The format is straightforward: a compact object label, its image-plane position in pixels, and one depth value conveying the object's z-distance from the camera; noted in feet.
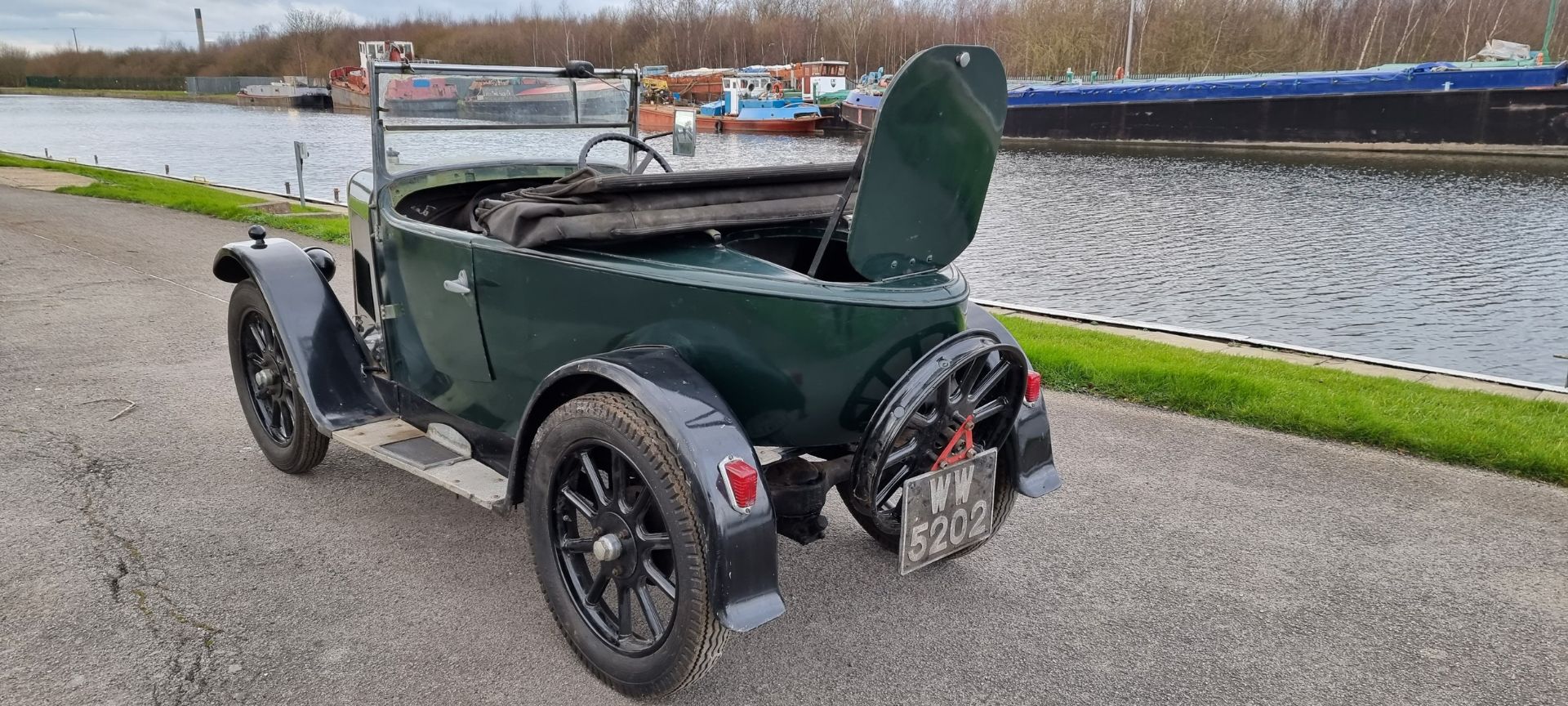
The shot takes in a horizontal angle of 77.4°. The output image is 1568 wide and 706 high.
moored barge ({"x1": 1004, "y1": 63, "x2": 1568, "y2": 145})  97.60
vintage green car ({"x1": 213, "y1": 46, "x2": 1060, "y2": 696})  8.20
